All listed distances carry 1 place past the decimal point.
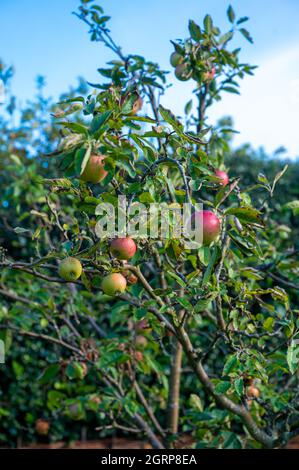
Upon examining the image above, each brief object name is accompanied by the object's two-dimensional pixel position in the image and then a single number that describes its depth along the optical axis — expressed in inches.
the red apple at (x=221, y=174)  87.1
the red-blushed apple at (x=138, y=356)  108.5
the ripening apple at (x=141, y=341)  114.1
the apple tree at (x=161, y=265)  64.0
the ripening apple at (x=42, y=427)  159.3
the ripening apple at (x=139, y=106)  91.8
